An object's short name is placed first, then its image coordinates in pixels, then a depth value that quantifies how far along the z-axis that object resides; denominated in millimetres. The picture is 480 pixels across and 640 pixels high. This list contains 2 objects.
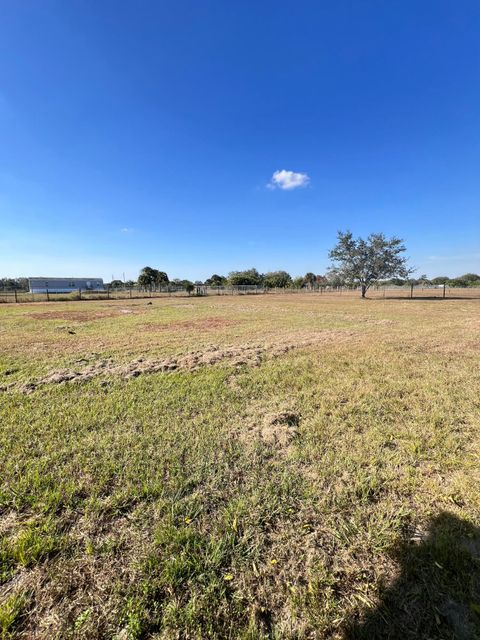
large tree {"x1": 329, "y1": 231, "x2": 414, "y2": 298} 31609
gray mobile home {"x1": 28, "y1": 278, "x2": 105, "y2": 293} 55469
